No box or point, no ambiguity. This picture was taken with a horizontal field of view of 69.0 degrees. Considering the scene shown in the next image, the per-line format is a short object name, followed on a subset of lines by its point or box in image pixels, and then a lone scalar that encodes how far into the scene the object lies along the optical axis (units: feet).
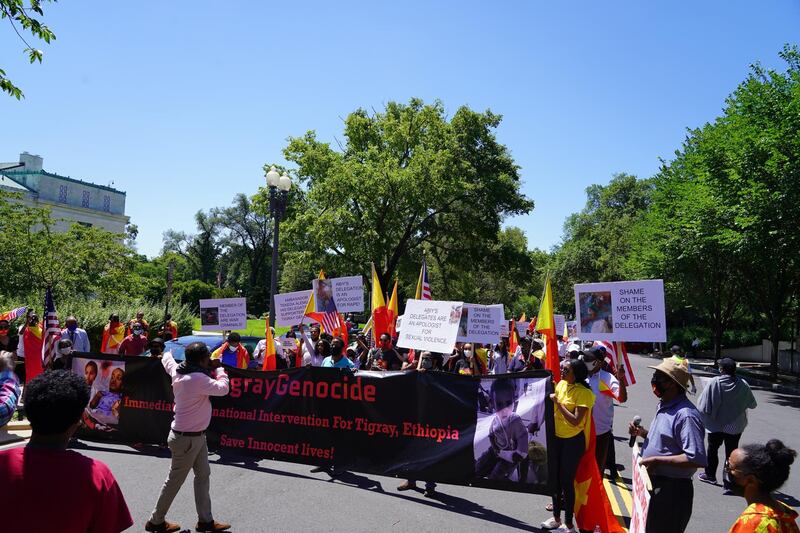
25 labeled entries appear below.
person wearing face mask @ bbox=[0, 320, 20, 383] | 30.60
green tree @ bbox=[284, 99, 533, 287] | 98.53
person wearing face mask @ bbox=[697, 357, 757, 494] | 27.14
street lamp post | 51.37
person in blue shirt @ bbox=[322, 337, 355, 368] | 29.14
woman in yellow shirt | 18.35
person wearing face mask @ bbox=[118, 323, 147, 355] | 39.29
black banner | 21.68
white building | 216.13
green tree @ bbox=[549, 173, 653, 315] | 188.44
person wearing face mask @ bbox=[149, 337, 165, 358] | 30.17
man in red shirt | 7.52
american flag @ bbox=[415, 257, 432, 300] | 42.15
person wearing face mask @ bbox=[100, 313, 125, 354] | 43.34
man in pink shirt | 17.72
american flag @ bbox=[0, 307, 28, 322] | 44.16
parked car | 38.83
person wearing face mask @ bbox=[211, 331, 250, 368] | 33.39
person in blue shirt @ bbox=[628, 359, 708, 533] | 13.00
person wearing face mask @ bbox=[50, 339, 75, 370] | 29.12
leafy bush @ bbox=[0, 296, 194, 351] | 65.77
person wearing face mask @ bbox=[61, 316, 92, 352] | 40.42
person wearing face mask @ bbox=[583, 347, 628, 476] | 22.02
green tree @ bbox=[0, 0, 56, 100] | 28.09
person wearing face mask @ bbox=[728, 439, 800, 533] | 9.44
